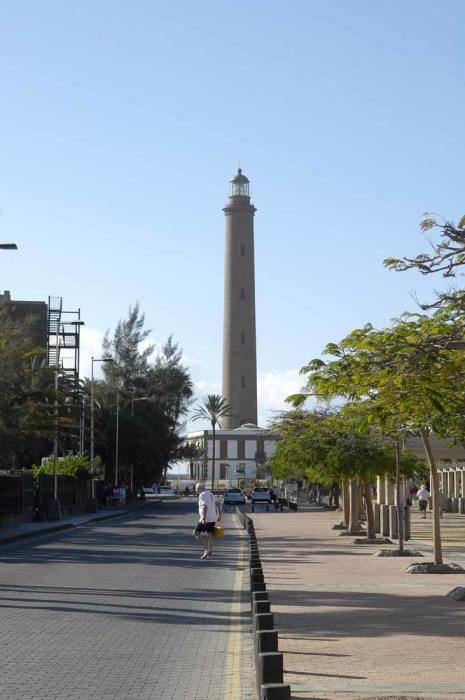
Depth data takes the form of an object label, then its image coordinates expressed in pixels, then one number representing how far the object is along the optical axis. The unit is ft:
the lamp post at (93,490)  214.69
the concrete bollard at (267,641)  32.30
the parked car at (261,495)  282.25
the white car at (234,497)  300.61
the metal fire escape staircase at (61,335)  244.42
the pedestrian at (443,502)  227.63
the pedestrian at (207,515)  91.71
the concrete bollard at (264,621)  35.19
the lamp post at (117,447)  266.98
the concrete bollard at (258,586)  46.42
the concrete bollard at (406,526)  125.59
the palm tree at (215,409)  424.87
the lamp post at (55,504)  164.45
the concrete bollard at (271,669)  29.04
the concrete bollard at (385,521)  130.00
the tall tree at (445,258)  44.45
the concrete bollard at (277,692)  27.04
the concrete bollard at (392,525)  125.29
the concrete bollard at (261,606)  38.83
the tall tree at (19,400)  137.08
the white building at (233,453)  473.22
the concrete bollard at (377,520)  145.75
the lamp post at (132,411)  299.58
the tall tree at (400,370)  48.93
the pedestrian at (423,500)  191.42
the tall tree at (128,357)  333.62
